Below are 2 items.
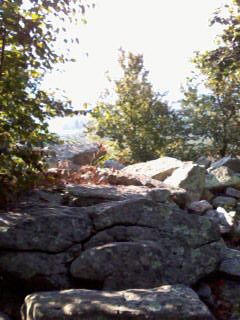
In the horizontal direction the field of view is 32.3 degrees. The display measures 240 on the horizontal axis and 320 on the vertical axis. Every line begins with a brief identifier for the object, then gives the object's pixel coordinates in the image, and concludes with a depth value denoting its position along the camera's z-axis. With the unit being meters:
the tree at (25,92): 8.16
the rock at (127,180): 12.95
